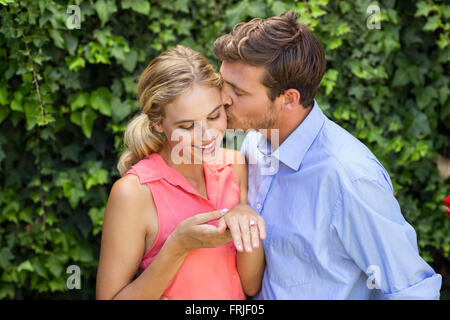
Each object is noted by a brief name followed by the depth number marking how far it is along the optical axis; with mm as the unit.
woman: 3319
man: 3281
